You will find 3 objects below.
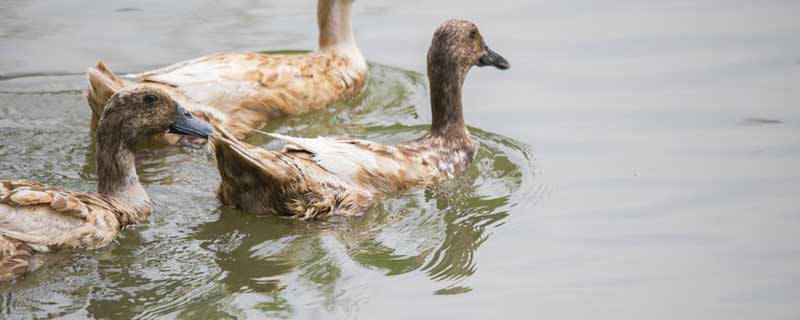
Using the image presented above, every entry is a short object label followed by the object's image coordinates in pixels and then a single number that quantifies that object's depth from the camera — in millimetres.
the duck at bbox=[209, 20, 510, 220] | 15930
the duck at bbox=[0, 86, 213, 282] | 14180
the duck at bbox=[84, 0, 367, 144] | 19750
